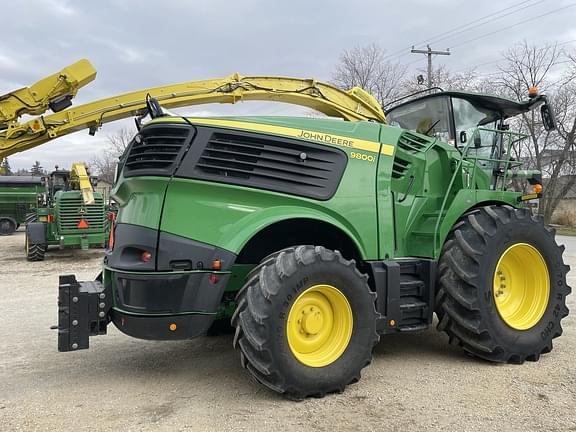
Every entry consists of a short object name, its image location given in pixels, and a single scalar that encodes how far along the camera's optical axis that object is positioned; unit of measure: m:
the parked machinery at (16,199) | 23.69
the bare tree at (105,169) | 59.42
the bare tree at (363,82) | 35.03
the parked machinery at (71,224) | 13.73
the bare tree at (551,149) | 27.73
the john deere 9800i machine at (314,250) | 3.84
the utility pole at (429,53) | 31.81
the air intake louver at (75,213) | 13.77
